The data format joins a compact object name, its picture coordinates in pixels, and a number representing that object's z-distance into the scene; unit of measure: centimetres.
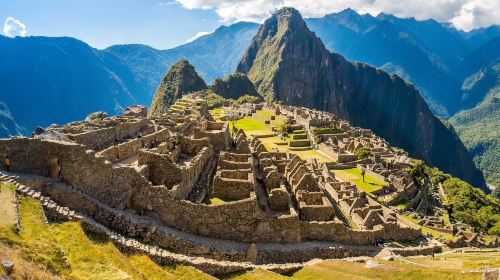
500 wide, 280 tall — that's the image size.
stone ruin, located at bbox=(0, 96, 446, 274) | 2242
